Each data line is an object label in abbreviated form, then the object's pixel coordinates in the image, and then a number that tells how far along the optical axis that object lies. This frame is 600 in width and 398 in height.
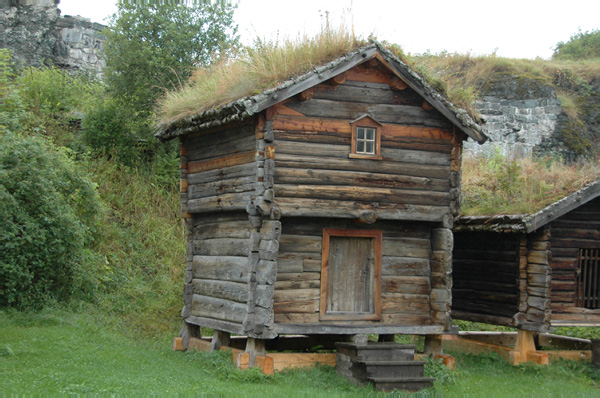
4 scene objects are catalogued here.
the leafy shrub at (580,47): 38.19
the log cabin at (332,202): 12.20
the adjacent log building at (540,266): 14.46
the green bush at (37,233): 15.59
